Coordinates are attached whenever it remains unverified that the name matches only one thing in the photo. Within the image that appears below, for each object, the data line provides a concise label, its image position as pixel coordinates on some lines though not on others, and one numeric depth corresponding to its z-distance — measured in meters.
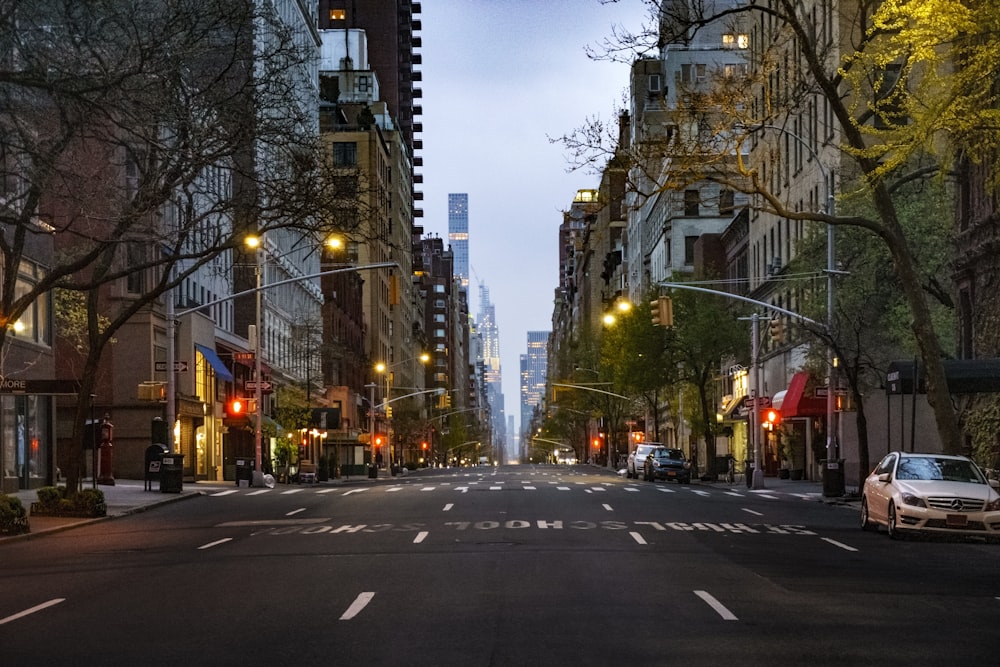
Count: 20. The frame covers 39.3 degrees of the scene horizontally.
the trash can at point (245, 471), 56.78
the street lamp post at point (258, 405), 54.91
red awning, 61.19
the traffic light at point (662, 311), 44.17
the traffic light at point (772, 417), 53.38
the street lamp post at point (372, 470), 81.31
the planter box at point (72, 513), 32.78
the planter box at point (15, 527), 26.72
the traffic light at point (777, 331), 46.94
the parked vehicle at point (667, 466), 63.88
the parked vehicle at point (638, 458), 68.12
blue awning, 67.19
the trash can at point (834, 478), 41.75
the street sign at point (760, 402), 55.75
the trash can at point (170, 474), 44.97
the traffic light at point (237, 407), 52.17
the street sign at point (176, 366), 47.00
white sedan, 24.11
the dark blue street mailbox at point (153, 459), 47.81
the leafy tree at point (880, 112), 21.36
